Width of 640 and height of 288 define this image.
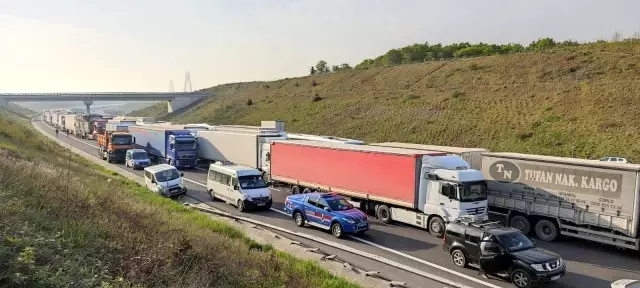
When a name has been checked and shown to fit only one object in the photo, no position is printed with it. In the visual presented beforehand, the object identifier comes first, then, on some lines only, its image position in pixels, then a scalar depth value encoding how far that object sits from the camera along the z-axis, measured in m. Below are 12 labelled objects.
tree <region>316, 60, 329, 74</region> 102.07
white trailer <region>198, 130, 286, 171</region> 28.62
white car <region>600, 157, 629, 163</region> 23.85
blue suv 16.02
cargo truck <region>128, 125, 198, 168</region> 34.12
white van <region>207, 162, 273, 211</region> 20.34
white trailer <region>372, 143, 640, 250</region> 14.19
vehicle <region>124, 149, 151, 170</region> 33.28
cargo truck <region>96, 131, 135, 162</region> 36.66
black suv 11.20
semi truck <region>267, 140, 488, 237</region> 16.20
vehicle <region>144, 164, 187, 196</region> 22.61
